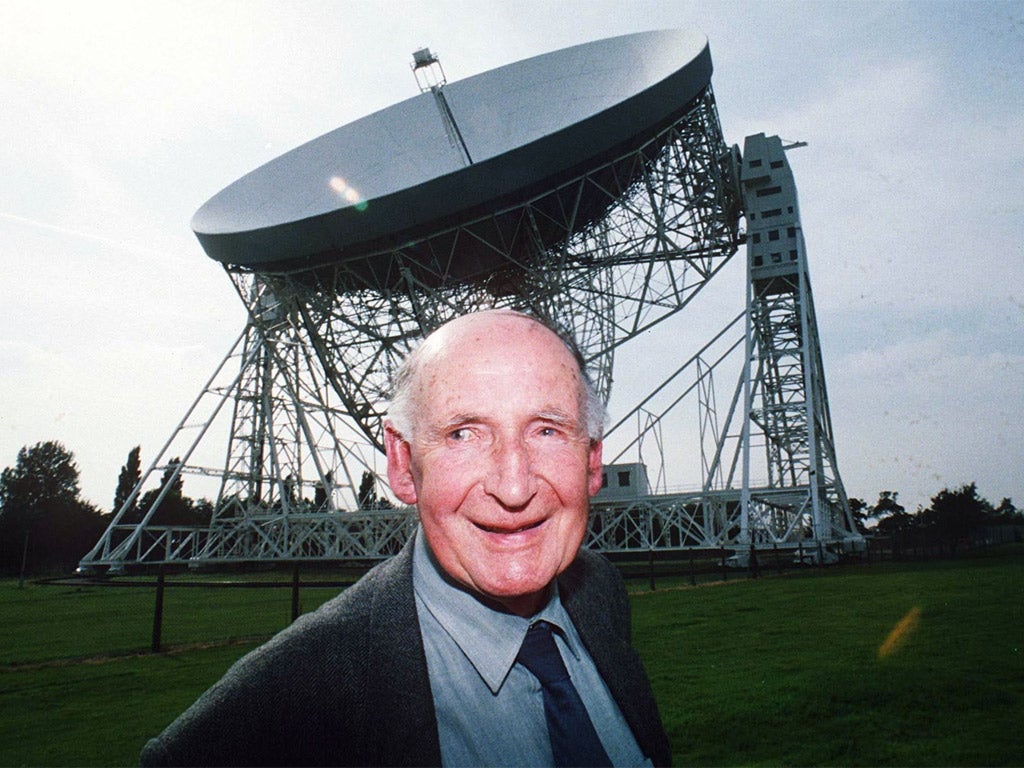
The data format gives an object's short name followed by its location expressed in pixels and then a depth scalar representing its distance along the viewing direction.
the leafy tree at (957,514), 46.80
